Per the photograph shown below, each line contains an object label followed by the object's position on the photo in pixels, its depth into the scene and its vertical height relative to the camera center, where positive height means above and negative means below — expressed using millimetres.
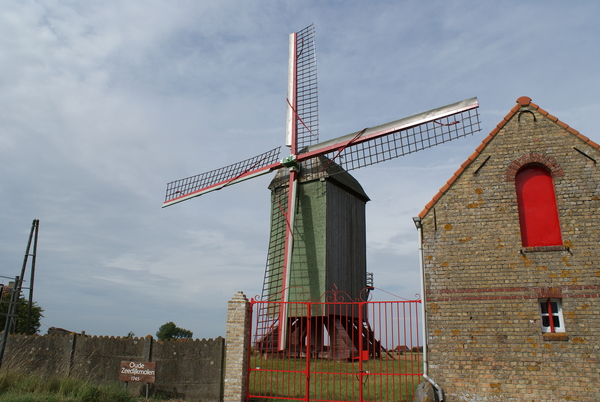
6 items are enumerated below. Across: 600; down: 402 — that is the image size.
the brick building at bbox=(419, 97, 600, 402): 8055 +1199
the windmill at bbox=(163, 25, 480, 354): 14219 +5474
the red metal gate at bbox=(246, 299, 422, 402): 8789 -1142
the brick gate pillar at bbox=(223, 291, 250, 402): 9195 -465
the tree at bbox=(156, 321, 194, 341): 50062 -631
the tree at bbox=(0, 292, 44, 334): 20494 +274
